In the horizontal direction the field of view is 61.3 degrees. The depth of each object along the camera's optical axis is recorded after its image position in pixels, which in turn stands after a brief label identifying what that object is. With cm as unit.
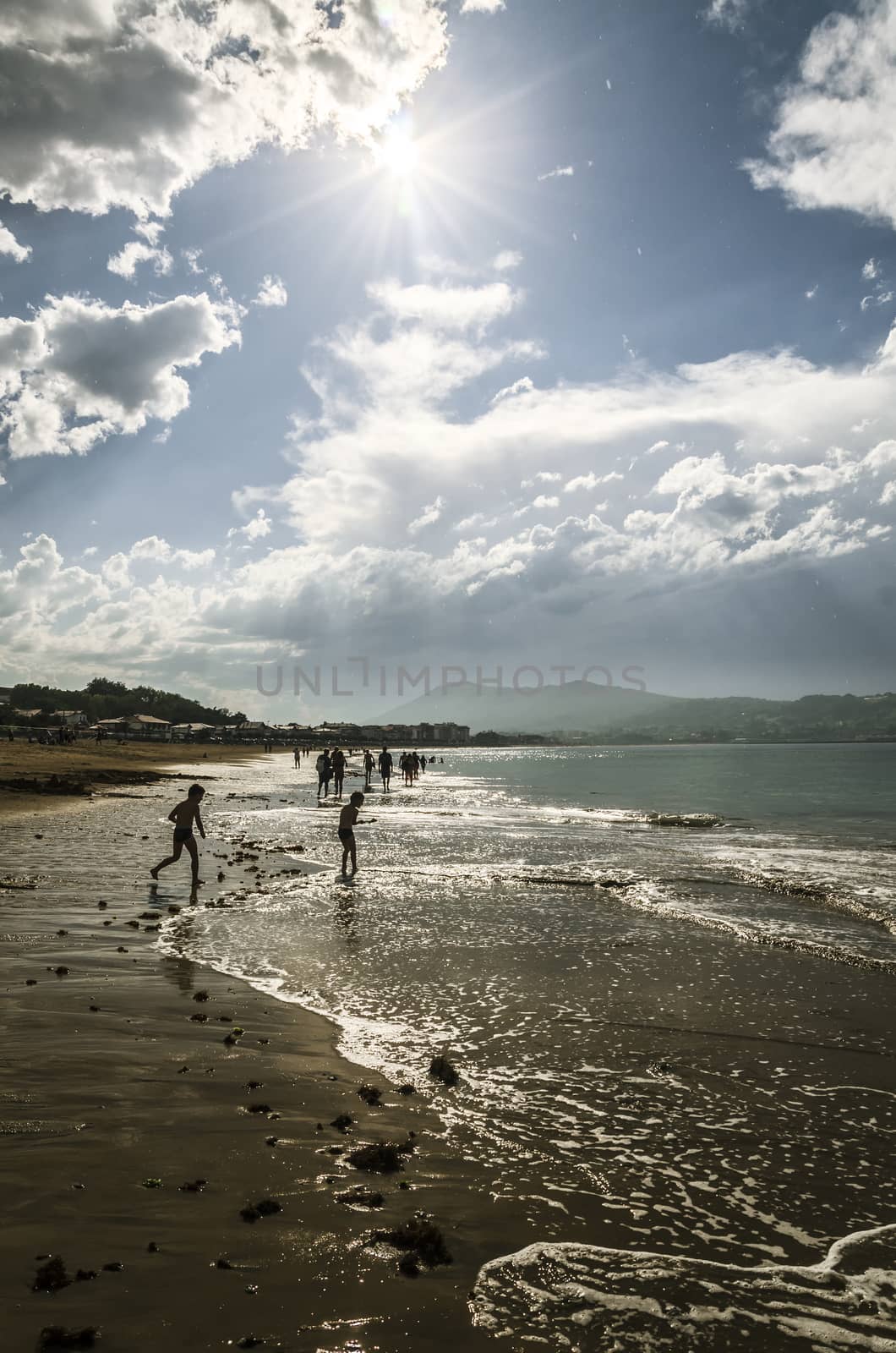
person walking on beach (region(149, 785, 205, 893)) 1730
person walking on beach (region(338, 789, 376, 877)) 1942
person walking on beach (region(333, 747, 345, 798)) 4478
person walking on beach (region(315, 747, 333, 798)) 4684
